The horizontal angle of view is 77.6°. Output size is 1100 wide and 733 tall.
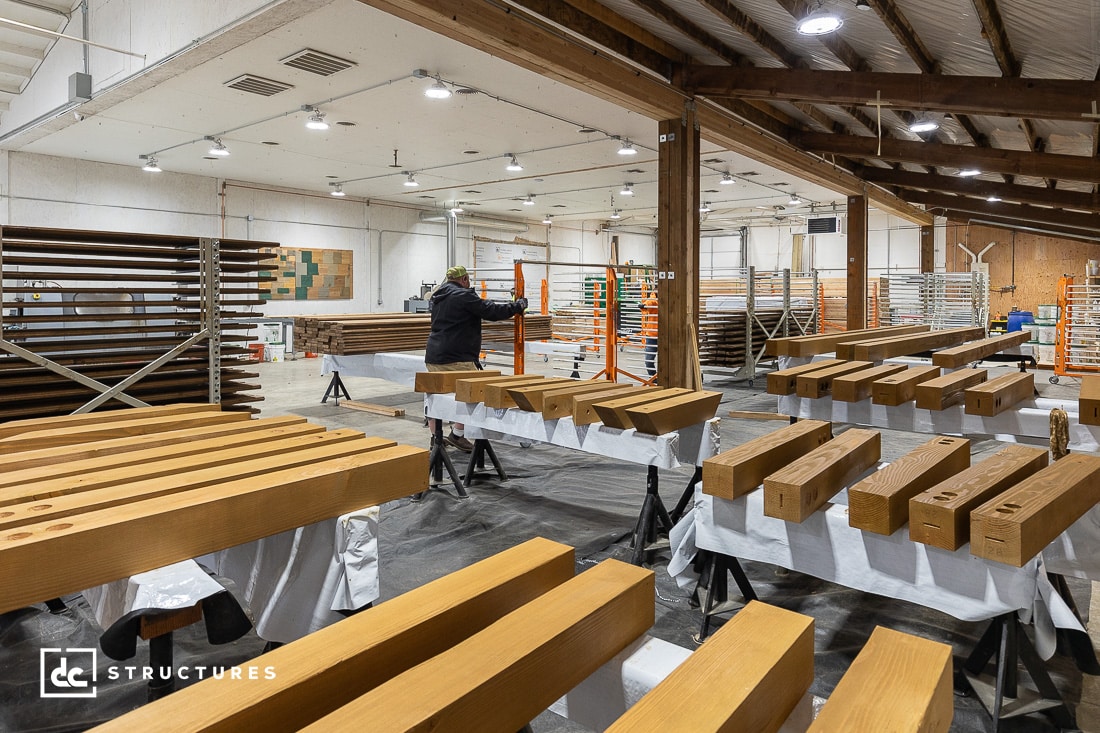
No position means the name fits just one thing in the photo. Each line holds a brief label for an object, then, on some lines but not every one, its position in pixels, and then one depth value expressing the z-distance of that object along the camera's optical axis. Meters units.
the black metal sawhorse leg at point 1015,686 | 2.29
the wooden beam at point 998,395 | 3.35
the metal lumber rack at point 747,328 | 11.54
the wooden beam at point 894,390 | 3.60
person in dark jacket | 6.53
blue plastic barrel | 16.48
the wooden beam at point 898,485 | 2.00
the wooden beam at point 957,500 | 1.90
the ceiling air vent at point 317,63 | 7.24
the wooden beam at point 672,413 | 3.24
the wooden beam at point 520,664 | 0.82
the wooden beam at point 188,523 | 1.27
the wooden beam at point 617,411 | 3.37
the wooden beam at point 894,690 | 0.91
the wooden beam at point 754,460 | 2.30
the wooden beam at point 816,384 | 3.81
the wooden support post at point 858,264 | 13.27
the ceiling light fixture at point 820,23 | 5.19
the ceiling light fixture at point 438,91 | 7.97
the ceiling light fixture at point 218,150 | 10.98
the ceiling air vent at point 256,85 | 7.92
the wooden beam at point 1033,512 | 1.80
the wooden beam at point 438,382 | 4.39
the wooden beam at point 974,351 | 4.78
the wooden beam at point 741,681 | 0.86
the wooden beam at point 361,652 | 0.82
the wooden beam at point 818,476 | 2.11
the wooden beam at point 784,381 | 3.92
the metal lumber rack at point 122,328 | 3.84
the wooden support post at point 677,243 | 8.02
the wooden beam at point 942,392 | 3.45
